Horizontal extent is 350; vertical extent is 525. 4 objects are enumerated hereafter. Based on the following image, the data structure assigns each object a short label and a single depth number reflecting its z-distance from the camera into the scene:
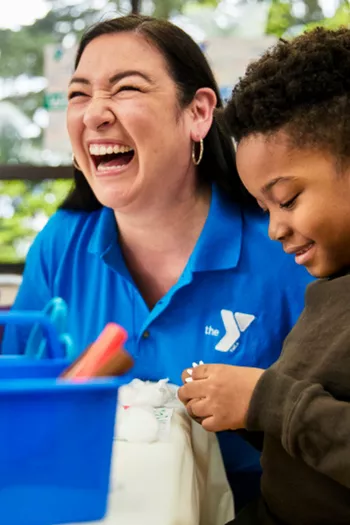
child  0.71
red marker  0.56
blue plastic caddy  0.49
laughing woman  1.12
